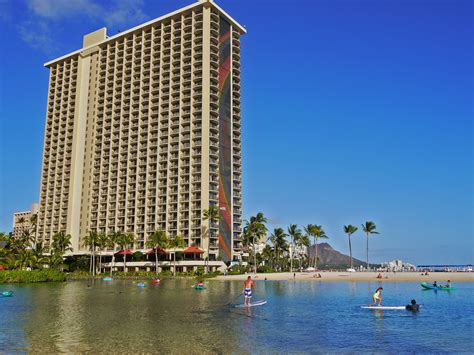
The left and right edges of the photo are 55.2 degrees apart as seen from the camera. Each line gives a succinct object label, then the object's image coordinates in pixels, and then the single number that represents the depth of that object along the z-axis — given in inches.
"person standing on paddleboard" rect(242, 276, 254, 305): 1660.6
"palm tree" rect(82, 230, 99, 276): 4940.9
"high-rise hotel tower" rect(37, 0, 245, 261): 4977.9
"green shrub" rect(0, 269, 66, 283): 3398.1
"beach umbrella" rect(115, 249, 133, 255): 4983.0
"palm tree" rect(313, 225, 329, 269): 6294.3
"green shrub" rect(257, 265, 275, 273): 5050.2
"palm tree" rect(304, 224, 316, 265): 6358.3
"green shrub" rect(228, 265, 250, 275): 4418.6
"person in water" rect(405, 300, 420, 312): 1494.2
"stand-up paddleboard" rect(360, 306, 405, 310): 1507.1
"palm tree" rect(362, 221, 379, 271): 5856.3
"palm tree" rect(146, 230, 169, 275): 4490.7
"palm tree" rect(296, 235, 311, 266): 6761.8
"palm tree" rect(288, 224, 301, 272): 6003.9
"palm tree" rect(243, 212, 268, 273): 5315.0
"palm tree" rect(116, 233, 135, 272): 4933.6
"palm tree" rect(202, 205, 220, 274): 4522.6
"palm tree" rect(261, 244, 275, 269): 6272.6
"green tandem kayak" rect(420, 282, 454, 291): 2502.2
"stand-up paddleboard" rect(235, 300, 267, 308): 1613.9
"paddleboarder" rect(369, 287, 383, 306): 1584.8
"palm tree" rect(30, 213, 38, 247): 6400.1
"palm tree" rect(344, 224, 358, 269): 6018.7
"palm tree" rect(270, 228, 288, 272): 6013.8
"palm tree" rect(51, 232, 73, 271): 5205.2
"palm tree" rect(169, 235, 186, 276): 4534.9
